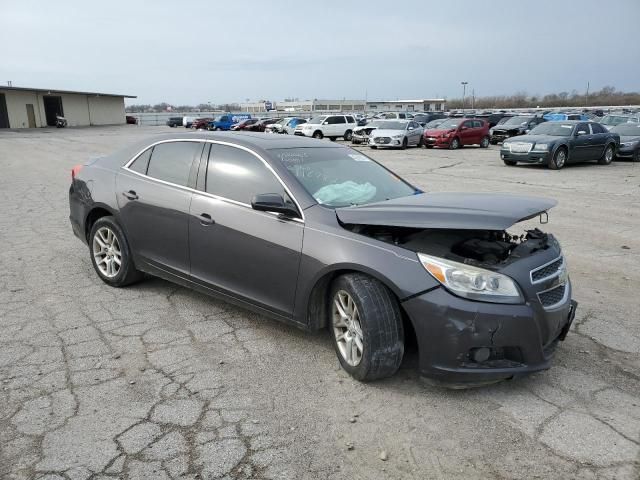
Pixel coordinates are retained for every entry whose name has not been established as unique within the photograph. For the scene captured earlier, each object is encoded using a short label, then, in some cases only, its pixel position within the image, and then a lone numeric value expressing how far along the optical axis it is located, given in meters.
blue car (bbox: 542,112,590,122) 33.87
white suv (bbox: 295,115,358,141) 33.09
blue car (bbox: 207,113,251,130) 47.78
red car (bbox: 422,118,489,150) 26.03
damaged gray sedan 3.06
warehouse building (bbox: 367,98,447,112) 108.31
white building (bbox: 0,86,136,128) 46.72
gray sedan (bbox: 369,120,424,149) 26.14
